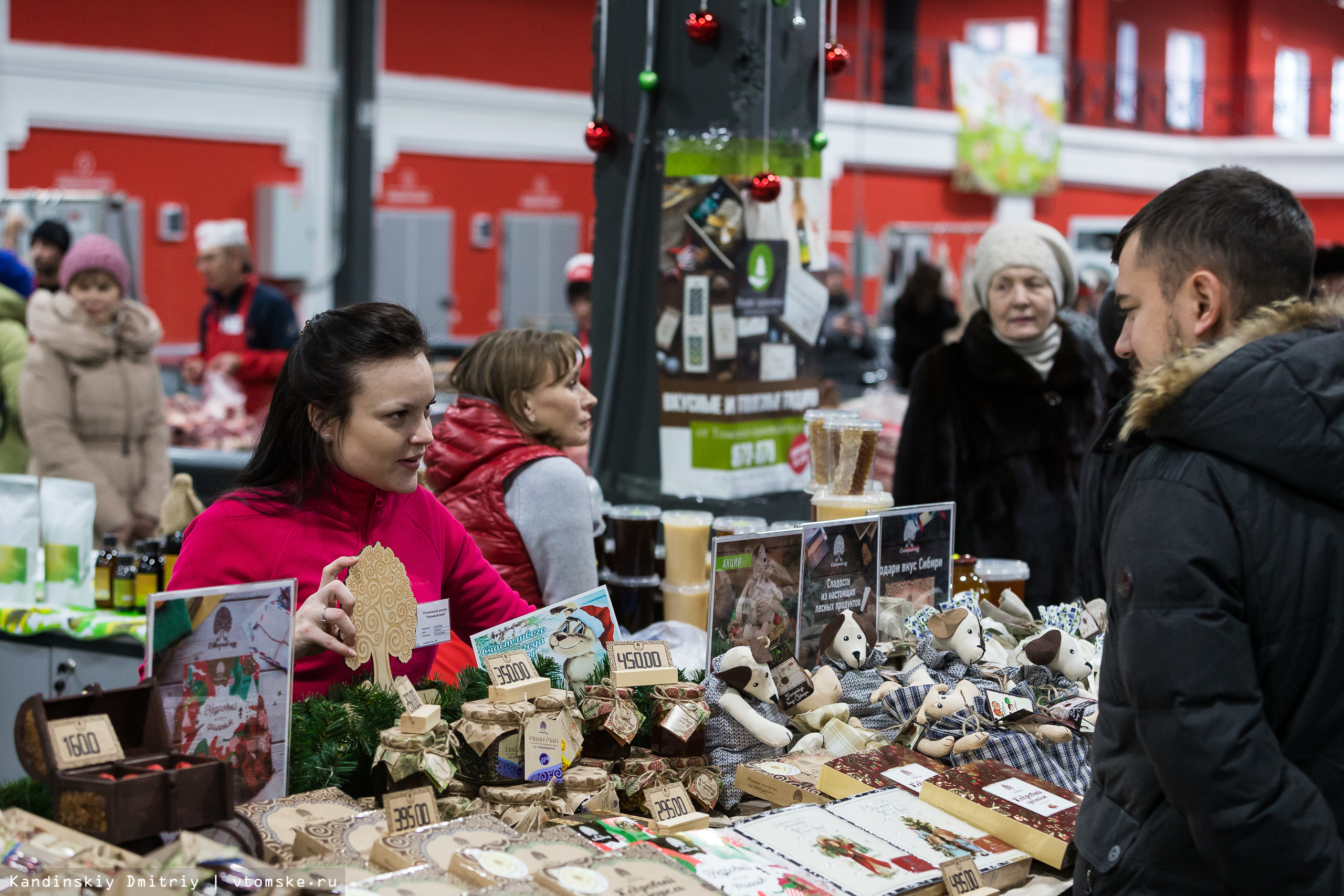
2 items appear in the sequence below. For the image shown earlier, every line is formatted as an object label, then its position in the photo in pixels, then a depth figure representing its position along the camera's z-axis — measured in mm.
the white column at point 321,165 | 11156
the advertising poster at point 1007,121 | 15391
